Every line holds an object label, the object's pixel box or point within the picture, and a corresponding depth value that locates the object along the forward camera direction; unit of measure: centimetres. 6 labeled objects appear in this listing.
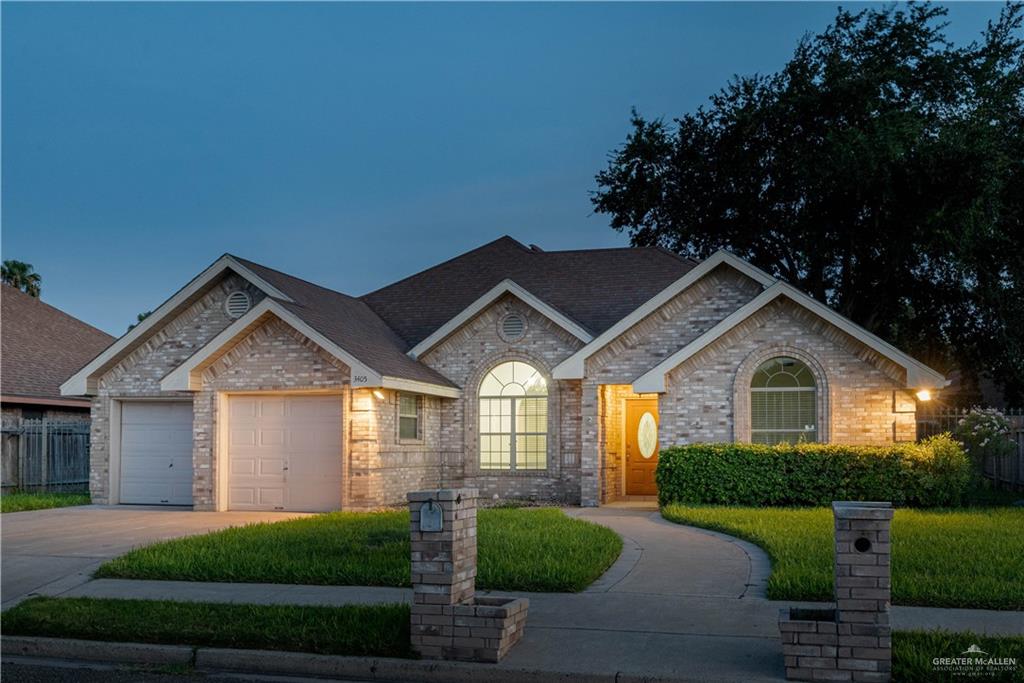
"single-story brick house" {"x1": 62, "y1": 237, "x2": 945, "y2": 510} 1992
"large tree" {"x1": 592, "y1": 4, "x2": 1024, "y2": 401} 2777
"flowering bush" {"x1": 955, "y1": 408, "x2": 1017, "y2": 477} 2042
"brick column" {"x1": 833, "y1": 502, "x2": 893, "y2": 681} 760
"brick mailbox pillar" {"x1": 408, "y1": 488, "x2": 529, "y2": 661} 830
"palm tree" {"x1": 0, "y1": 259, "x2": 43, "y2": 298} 4844
